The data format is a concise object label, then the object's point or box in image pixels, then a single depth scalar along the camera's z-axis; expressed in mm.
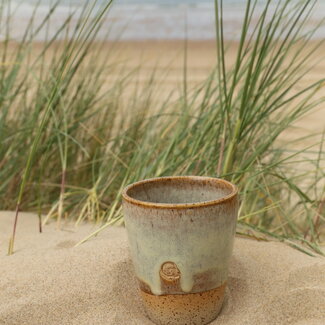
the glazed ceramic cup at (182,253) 897
